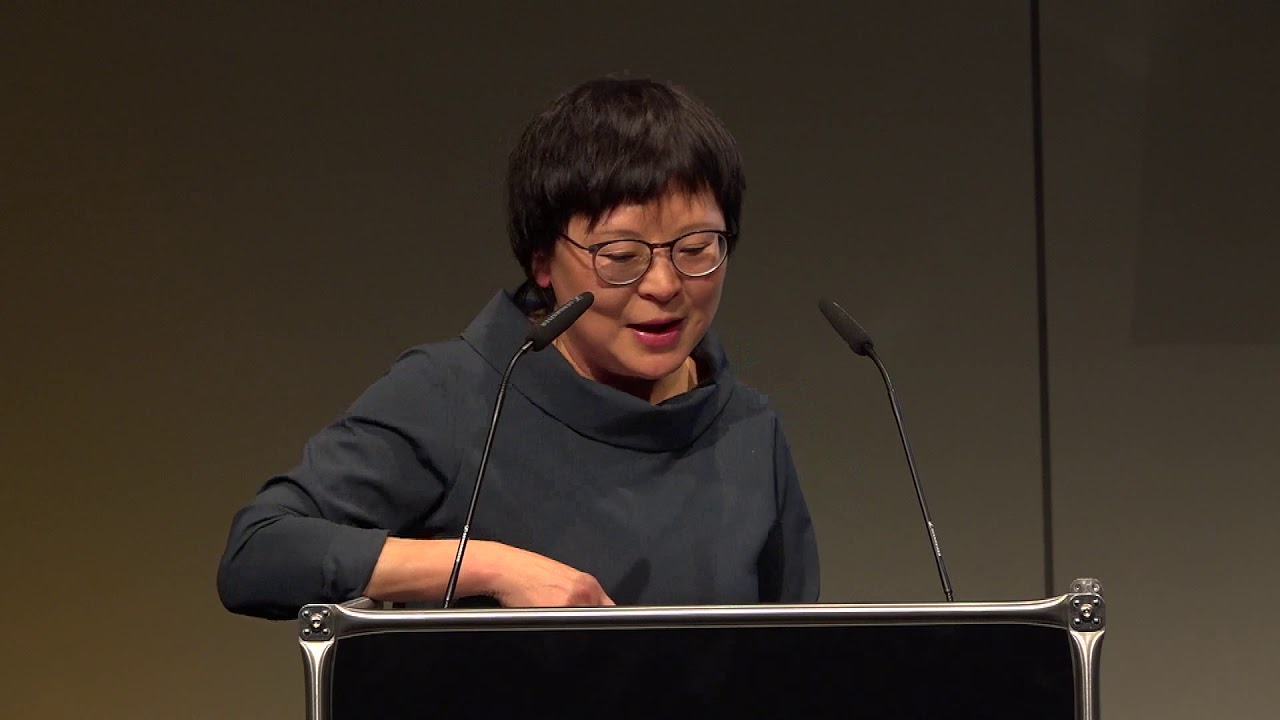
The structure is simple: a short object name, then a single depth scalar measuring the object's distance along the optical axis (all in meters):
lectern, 7.64
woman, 8.03
